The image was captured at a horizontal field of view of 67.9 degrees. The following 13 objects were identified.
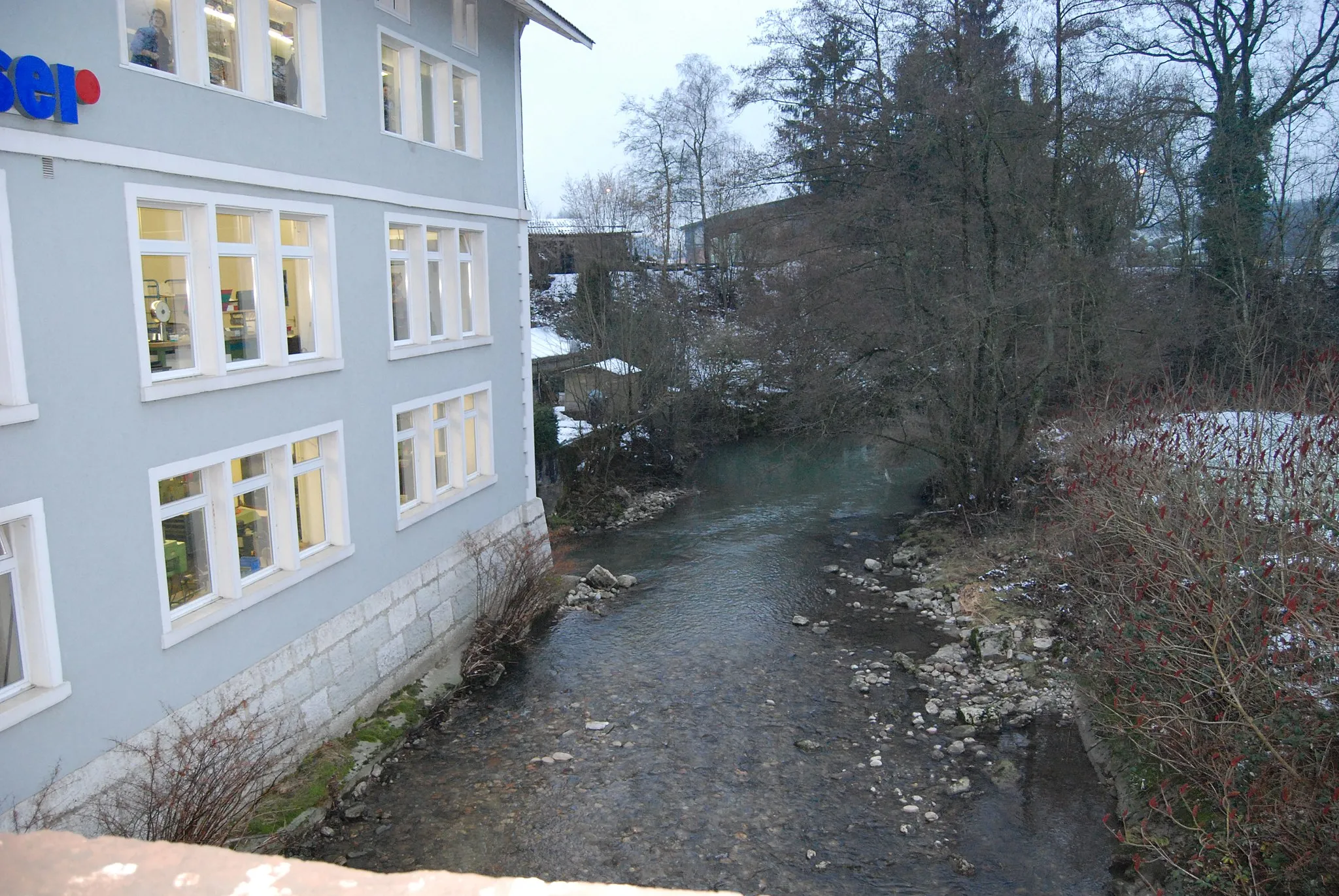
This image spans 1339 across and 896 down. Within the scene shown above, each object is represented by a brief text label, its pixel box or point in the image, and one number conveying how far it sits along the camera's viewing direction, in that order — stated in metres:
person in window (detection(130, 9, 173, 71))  8.10
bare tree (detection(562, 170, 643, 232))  36.91
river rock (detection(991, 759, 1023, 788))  9.95
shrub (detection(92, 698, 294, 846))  7.61
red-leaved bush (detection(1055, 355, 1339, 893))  6.55
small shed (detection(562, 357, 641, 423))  26.02
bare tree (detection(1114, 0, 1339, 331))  23.95
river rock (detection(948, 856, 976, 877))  8.40
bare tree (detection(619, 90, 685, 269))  43.84
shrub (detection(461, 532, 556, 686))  13.41
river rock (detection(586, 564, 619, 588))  17.08
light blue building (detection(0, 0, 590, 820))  7.06
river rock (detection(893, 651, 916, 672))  13.19
